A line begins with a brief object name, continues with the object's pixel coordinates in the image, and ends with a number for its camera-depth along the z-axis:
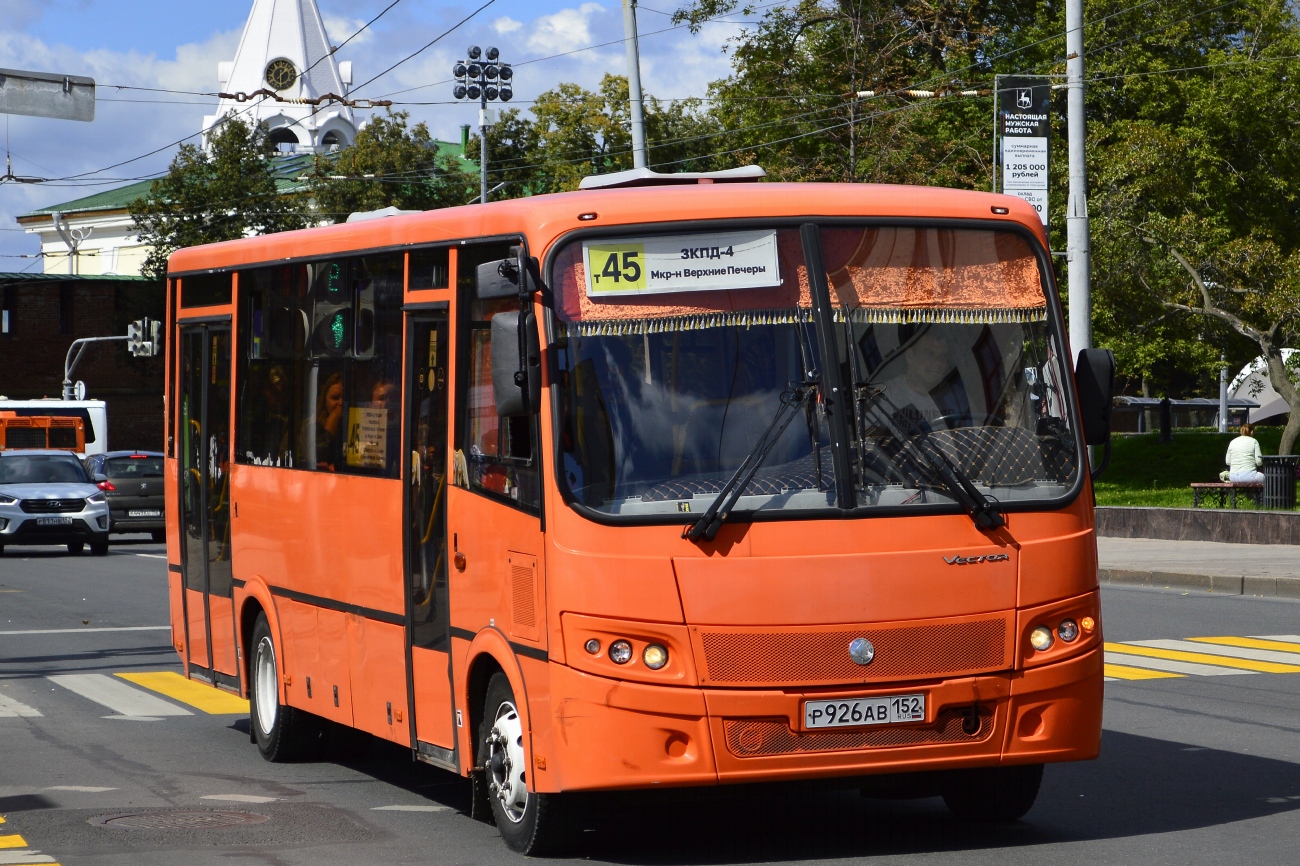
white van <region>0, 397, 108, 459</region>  50.88
